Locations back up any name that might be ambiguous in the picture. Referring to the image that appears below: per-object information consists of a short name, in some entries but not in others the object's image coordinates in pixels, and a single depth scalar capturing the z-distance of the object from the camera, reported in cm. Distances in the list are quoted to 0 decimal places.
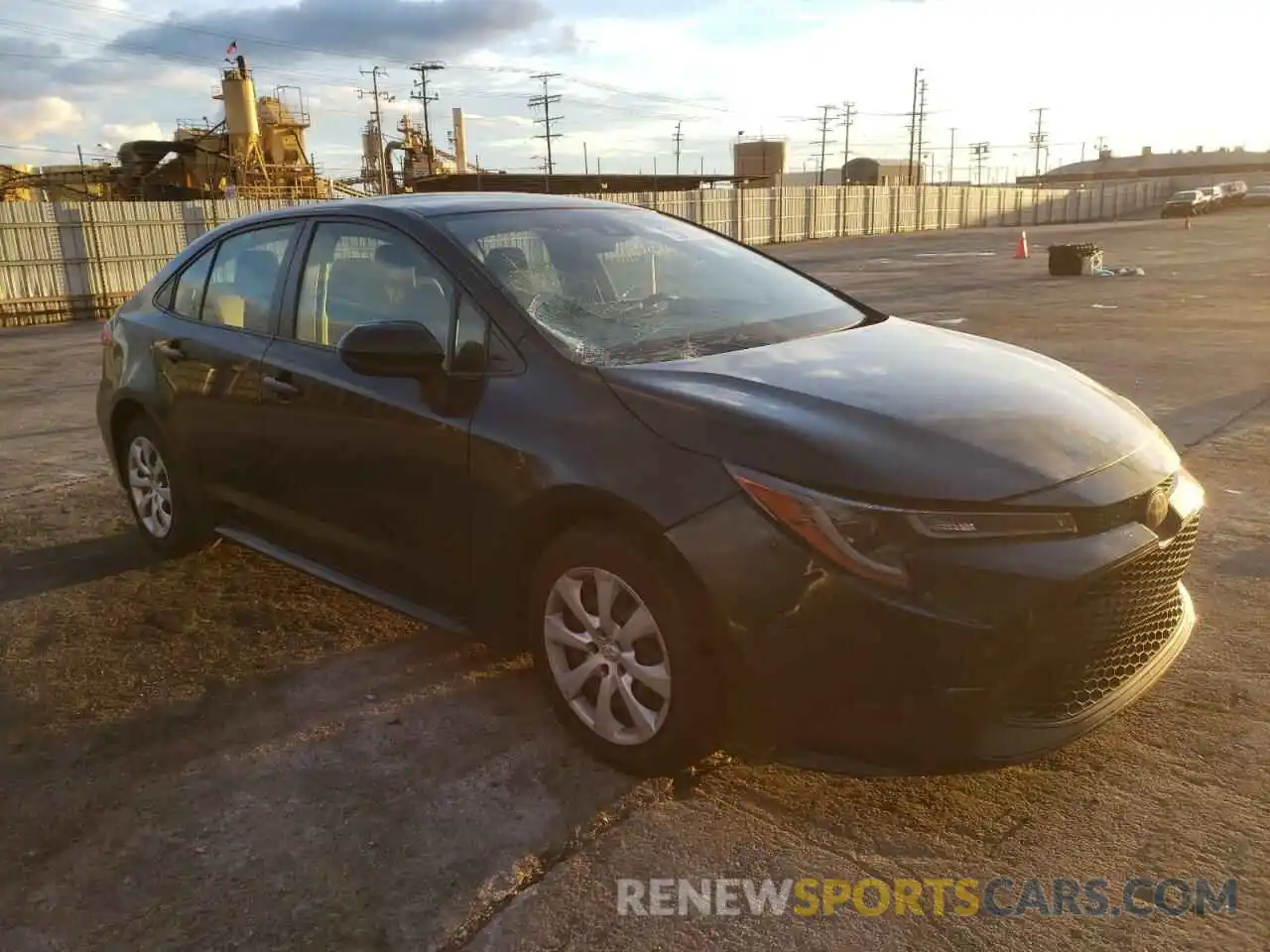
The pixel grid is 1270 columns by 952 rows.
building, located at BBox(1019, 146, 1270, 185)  13850
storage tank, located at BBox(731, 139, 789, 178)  6781
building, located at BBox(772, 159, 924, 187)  7469
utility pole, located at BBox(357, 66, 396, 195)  4909
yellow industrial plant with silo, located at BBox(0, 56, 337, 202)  3319
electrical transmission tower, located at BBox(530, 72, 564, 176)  8322
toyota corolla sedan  234
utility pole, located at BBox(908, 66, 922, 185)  9381
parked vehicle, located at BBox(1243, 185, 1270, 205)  7025
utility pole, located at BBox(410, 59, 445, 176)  7862
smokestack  6275
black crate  2016
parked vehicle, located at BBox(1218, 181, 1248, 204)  6988
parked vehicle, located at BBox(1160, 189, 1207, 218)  5838
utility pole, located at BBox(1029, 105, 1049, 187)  14275
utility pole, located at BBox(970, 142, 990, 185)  14296
